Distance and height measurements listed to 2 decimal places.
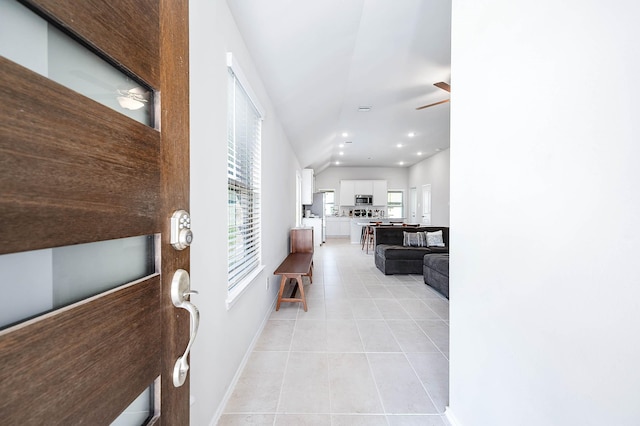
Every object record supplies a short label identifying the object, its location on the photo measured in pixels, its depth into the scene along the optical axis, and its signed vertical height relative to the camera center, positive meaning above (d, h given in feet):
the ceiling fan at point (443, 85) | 11.22 +5.24
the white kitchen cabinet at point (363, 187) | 36.45 +3.21
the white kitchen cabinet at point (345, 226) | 36.70 -2.03
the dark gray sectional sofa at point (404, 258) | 16.61 -2.87
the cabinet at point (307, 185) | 26.78 +2.57
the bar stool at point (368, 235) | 26.60 -2.44
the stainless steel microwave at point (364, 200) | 36.63 +1.49
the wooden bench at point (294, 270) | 10.58 -2.40
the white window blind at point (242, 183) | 6.51 +0.76
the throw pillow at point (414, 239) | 17.58 -1.83
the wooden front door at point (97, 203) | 1.18 +0.05
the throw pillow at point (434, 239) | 17.52 -1.82
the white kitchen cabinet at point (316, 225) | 27.74 -1.48
